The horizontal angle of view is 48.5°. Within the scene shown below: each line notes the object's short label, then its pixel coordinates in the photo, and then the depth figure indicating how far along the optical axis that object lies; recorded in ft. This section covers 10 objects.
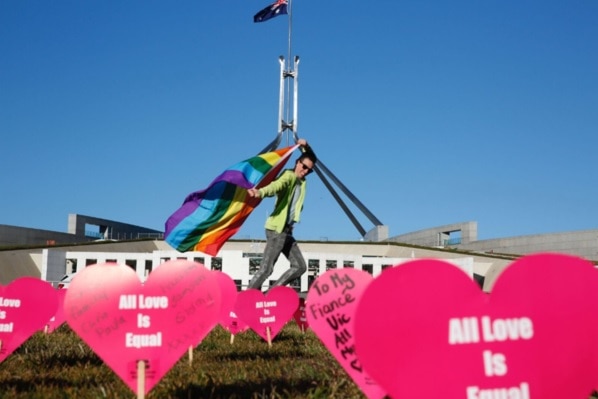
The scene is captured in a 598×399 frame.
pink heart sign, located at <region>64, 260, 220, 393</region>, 8.29
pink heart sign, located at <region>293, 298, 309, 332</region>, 21.58
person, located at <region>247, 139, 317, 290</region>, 21.17
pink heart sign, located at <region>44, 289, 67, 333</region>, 20.63
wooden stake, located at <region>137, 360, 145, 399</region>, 8.02
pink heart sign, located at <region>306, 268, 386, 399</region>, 8.50
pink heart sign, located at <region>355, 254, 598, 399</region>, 5.64
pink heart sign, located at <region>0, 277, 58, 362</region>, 11.65
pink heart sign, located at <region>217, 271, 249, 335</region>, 16.08
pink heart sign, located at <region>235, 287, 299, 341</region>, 17.19
